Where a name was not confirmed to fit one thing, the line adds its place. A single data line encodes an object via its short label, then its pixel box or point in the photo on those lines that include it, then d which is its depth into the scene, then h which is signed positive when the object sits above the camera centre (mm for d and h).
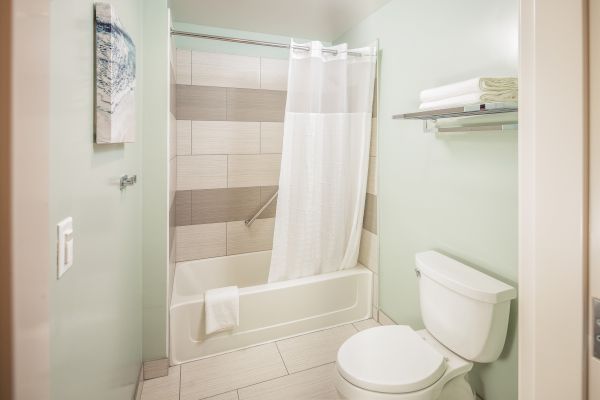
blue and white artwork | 938 +381
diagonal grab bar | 2789 -145
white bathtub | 1982 -776
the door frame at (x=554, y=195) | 566 +0
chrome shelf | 1234 +363
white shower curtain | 2172 +294
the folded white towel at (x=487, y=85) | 1303 +459
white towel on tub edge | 1973 -719
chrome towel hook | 1271 +63
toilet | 1268 -696
